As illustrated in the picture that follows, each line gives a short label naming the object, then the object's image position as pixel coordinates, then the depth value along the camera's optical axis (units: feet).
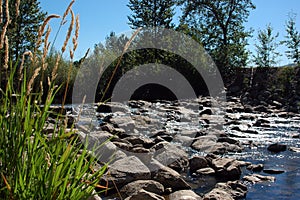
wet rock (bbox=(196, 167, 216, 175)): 16.17
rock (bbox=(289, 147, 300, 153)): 21.20
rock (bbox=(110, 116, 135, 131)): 27.25
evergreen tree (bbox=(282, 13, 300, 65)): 64.03
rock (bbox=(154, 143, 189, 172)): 16.52
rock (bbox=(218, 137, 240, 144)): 22.91
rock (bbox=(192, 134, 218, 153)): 21.11
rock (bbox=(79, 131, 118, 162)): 15.12
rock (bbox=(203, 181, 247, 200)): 11.65
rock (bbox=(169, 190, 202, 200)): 11.56
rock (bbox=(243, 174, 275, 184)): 15.01
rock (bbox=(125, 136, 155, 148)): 20.69
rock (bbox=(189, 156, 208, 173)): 16.78
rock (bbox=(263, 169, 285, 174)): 16.48
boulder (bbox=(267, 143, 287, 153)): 21.61
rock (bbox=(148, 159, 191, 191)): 13.54
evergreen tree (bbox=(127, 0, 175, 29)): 81.26
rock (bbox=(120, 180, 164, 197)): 12.35
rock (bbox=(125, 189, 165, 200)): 10.51
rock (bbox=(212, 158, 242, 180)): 15.75
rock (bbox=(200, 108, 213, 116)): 39.55
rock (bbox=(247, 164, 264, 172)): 17.03
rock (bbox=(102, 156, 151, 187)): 13.03
